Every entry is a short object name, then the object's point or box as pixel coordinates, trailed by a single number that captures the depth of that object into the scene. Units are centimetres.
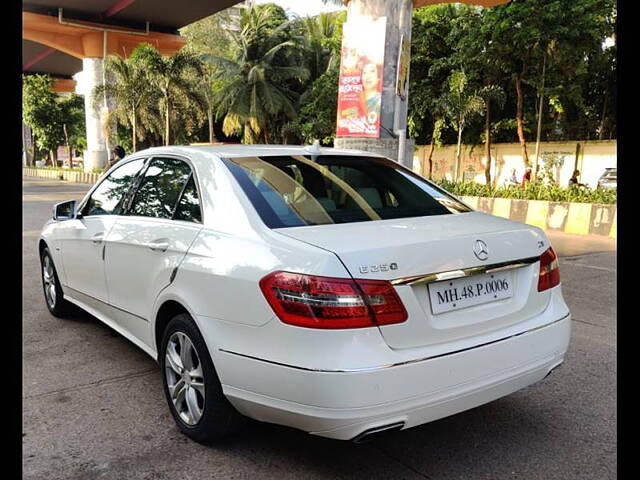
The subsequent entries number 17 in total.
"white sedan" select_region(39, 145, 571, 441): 232
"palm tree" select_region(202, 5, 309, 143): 3397
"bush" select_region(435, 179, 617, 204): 1150
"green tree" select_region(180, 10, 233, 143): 4456
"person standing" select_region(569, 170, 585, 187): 2001
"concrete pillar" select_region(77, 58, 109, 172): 3128
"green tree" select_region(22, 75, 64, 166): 4269
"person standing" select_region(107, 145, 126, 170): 1354
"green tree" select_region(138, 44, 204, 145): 2881
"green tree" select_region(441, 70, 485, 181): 2566
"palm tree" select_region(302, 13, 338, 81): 3547
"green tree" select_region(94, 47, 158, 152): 2942
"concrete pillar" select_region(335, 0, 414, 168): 884
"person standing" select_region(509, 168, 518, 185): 2615
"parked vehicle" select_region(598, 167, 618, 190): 2114
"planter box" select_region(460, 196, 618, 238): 1080
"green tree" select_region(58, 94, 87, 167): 4506
